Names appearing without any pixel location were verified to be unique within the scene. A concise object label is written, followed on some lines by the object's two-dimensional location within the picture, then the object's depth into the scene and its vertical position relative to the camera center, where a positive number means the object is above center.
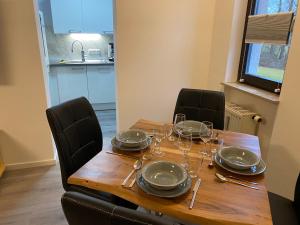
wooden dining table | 0.88 -0.61
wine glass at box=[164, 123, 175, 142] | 1.49 -0.55
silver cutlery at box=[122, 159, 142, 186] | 1.06 -0.59
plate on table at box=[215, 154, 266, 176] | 1.12 -0.58
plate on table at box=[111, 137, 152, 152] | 1.32 -0.56
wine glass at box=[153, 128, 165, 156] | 1.32 -0.56
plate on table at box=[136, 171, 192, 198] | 0.96 -0.59
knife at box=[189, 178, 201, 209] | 0.93 -0.60
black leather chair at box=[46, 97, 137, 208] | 1.34 -0.56
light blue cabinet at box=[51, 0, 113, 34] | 3.91 +0.55
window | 1.92 -0.04
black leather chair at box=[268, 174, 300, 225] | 1.20 -0.85
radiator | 2.09 -0.62
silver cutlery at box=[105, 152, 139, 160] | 1.27 -0.58
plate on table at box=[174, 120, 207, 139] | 1.48 -0.51
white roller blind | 1.79 +0.20
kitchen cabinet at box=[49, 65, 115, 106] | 4.02 -0.62
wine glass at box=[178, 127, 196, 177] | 1.22 -0.55
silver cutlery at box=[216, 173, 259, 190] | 1.06 -0.60
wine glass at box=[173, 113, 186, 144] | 1.53 -0.47
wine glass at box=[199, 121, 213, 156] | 1.40 -0.51
